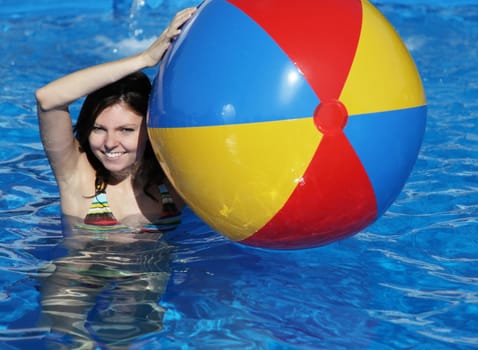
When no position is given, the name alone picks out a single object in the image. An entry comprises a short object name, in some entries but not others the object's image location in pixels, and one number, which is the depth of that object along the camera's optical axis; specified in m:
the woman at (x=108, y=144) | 3.83
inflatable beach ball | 3.09
